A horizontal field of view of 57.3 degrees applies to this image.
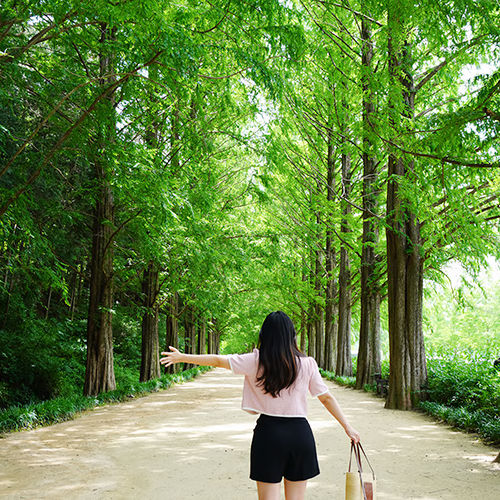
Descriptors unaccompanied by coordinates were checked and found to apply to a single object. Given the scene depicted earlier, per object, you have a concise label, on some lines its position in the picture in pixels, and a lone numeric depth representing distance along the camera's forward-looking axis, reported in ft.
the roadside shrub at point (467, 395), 26.32
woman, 9.11
